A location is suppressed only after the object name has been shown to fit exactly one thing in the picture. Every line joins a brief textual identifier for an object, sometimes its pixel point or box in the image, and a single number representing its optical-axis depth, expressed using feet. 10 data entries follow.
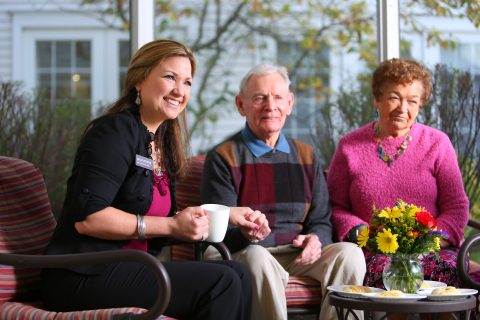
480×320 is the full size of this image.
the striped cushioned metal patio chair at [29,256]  9.98
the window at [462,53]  31.96
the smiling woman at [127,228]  10.43
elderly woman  13.97
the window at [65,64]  34.42
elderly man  13.10
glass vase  11.40
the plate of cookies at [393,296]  10.96
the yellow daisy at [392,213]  11.43
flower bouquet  11.30
